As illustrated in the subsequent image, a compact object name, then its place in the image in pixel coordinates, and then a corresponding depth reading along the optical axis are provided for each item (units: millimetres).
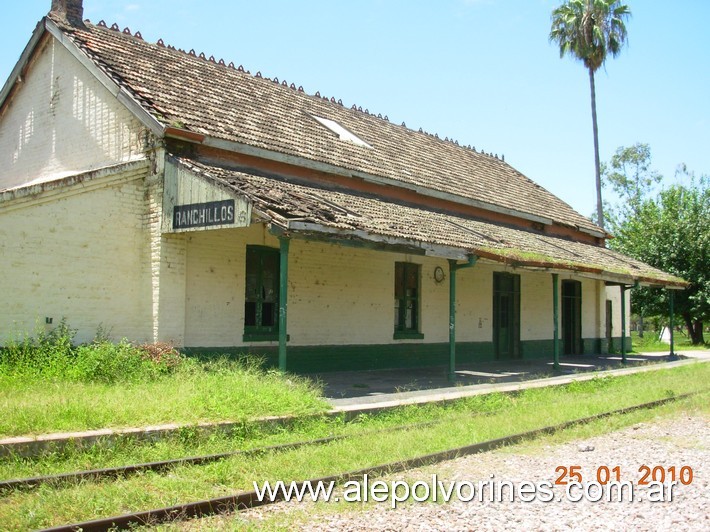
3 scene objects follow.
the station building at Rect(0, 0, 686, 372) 11133
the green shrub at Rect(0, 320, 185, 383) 10094
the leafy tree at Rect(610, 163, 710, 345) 30312
